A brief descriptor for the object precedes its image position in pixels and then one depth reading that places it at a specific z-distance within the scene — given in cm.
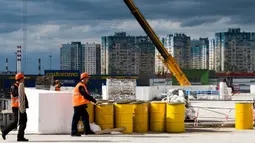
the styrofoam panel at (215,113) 2204
